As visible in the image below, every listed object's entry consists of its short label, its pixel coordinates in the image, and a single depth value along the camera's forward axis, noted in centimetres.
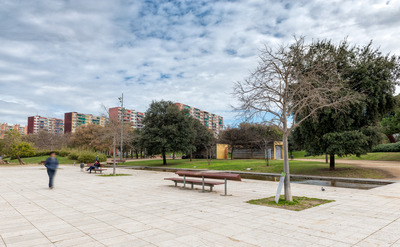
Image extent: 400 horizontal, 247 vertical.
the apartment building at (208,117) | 14700
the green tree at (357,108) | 1716
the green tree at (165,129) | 3008
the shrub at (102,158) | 4242
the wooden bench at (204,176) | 977
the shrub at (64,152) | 4813
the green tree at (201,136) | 4781
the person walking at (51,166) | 1152
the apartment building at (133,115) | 12717
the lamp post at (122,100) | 2037
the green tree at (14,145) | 3331
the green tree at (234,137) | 4516
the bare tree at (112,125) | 1996
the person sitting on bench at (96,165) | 2222
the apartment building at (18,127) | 14181
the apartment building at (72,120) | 13950
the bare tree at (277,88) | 855
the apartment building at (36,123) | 15132
